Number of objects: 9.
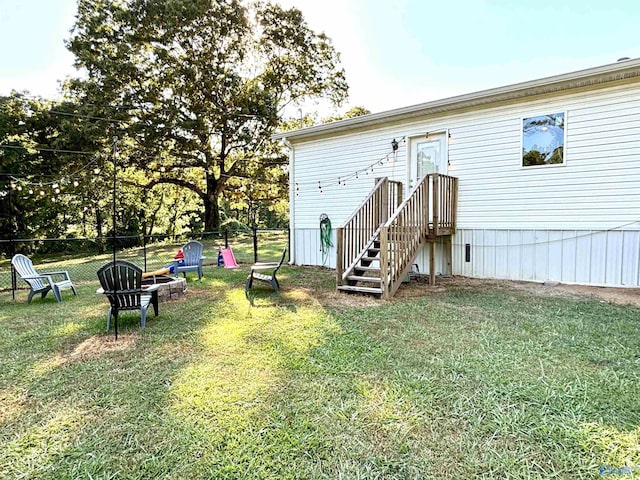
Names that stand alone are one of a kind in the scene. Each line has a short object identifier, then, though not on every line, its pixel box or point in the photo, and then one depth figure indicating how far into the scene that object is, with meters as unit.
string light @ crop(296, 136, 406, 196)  8.64
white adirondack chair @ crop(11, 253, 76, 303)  6.38
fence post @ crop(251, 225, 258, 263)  10.57
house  6.29
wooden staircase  6.25
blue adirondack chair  8.39
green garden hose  9.80
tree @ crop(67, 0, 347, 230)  15.88
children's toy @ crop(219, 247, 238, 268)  10.30
